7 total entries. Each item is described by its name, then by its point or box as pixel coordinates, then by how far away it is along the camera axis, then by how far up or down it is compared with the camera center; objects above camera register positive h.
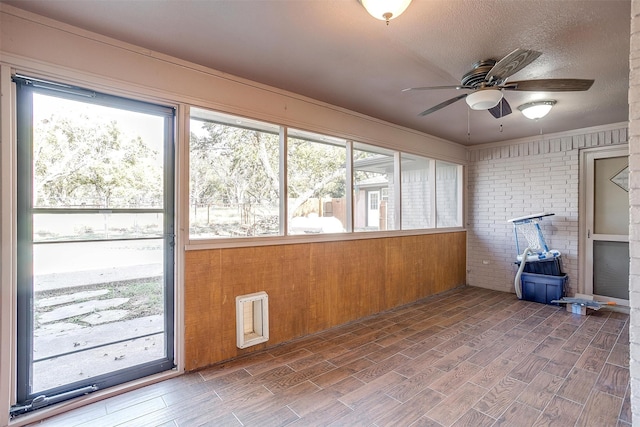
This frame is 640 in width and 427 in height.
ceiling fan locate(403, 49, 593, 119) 2.04 +0.98
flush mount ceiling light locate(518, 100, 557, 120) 3.30 +1.14
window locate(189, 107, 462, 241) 2.72 +0.33
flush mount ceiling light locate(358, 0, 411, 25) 1.67 +1.15
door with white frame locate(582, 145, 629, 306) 4.25 -0.16
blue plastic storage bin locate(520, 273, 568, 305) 4.41 -1.09
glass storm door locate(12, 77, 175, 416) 2.01 -0.21
